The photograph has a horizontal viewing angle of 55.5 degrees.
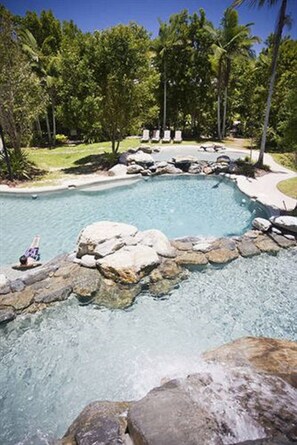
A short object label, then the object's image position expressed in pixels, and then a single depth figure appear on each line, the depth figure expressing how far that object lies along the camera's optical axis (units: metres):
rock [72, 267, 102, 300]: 7.60
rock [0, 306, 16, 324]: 6.75
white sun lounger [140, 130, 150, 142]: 29.14
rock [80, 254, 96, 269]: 8.52
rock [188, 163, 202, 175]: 18.80
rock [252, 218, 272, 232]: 10.59
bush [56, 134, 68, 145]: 29.08
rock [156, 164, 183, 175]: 18.59
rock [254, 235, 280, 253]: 9.73
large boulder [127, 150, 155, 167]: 18.72
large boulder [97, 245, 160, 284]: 8.01
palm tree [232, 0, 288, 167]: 13.46
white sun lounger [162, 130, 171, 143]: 28.46
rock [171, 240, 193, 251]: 9.58
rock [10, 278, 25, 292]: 7.66
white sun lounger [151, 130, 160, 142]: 28.97
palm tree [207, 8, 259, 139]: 23.70
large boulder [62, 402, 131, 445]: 3.79
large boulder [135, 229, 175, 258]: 9.13
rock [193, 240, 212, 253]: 9.50
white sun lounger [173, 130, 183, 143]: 28.39
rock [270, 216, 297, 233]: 10.27
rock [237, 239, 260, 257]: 9.52
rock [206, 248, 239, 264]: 9.11
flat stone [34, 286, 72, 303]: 7.38
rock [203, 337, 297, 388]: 4.86
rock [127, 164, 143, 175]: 18.11
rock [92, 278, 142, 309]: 7.36
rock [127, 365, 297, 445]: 3.42
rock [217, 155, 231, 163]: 19.02
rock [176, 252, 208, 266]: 8.94
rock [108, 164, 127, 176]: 17.94
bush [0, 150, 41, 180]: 16.62
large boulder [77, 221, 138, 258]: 8.88
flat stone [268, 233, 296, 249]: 9.91
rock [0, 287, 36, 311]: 7.15
